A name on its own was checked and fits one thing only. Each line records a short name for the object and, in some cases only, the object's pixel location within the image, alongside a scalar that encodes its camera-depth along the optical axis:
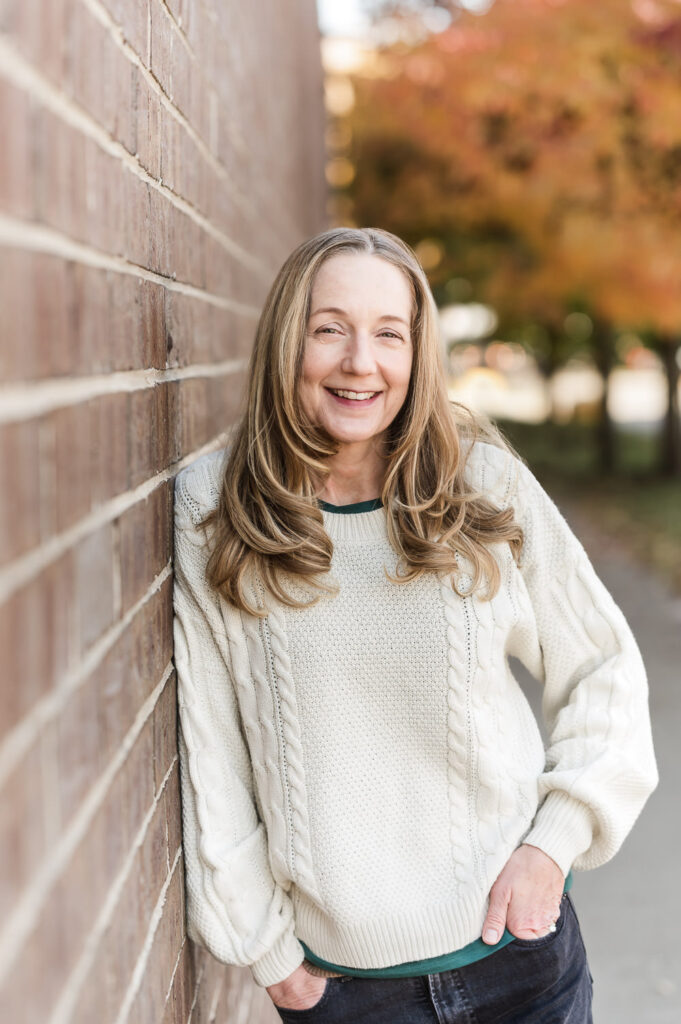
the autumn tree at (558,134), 8.63
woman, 2.06
